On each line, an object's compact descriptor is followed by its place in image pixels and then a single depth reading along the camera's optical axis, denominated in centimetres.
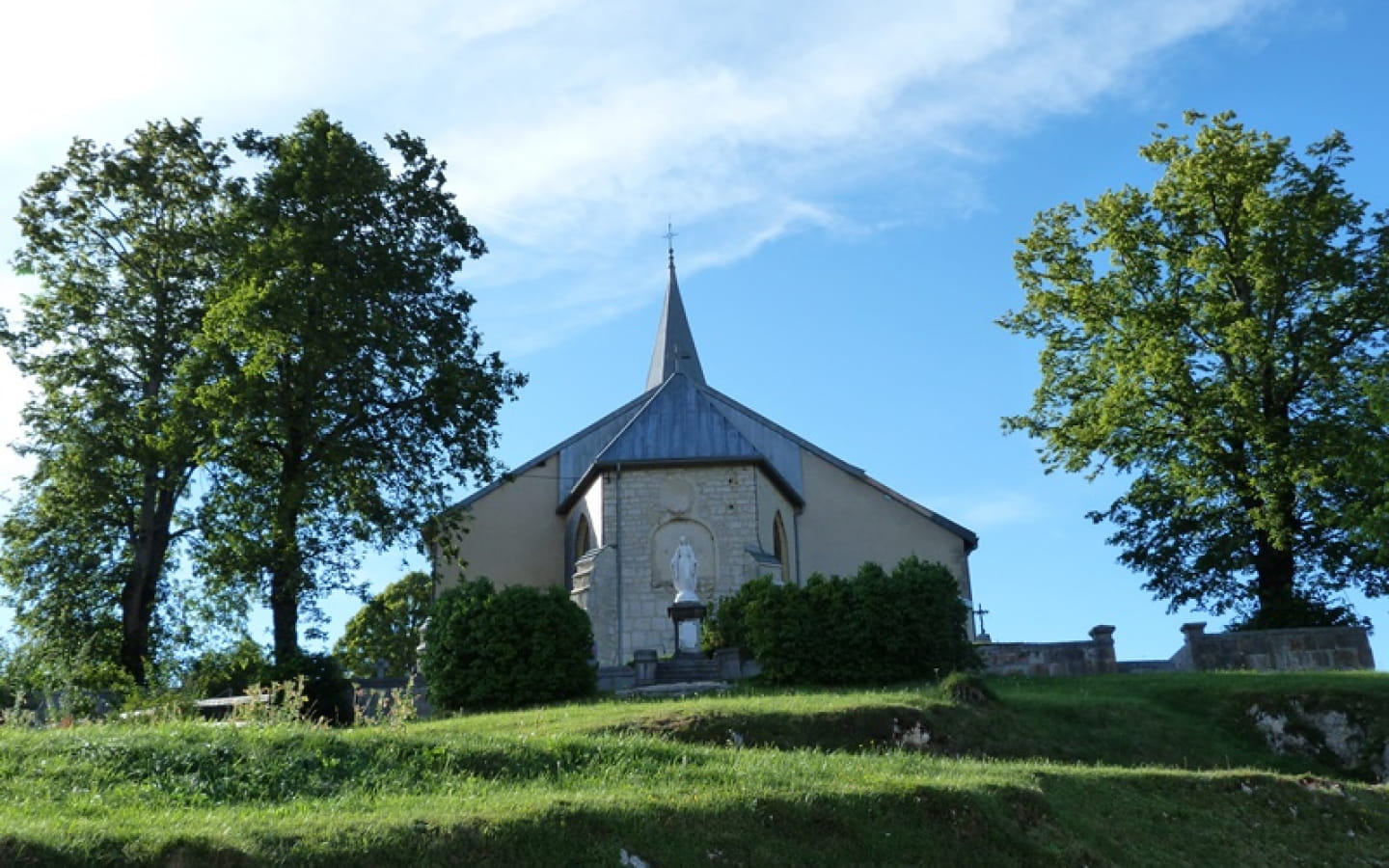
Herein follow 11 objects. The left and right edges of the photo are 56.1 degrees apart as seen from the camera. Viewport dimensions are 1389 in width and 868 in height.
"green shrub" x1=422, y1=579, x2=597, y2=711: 1825
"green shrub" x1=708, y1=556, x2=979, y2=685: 1834
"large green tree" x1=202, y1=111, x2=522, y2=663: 2277
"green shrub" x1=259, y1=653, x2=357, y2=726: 1816
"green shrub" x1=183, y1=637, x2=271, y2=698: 1905
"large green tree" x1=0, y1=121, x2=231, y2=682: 2455
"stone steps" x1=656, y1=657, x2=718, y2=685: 1968
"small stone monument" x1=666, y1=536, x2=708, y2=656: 2200
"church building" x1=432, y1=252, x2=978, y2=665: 2655
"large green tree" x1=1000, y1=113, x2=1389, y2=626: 2414
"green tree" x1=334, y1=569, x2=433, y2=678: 2977
